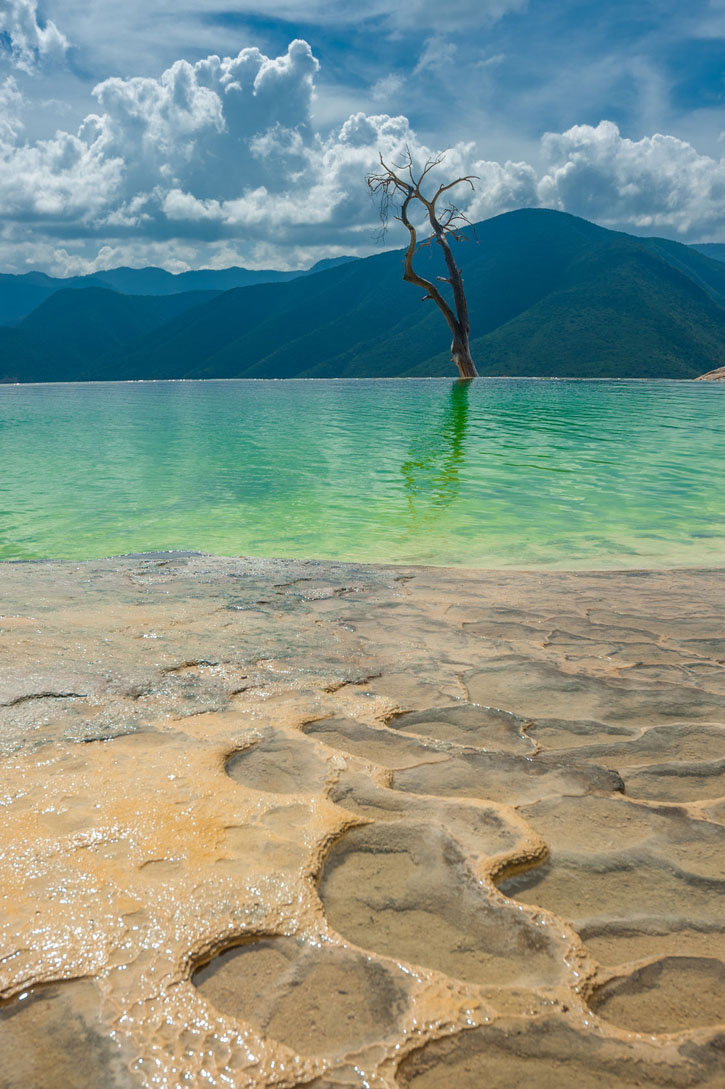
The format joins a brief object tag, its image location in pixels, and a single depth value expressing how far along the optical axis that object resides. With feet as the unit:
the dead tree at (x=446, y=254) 92.58
